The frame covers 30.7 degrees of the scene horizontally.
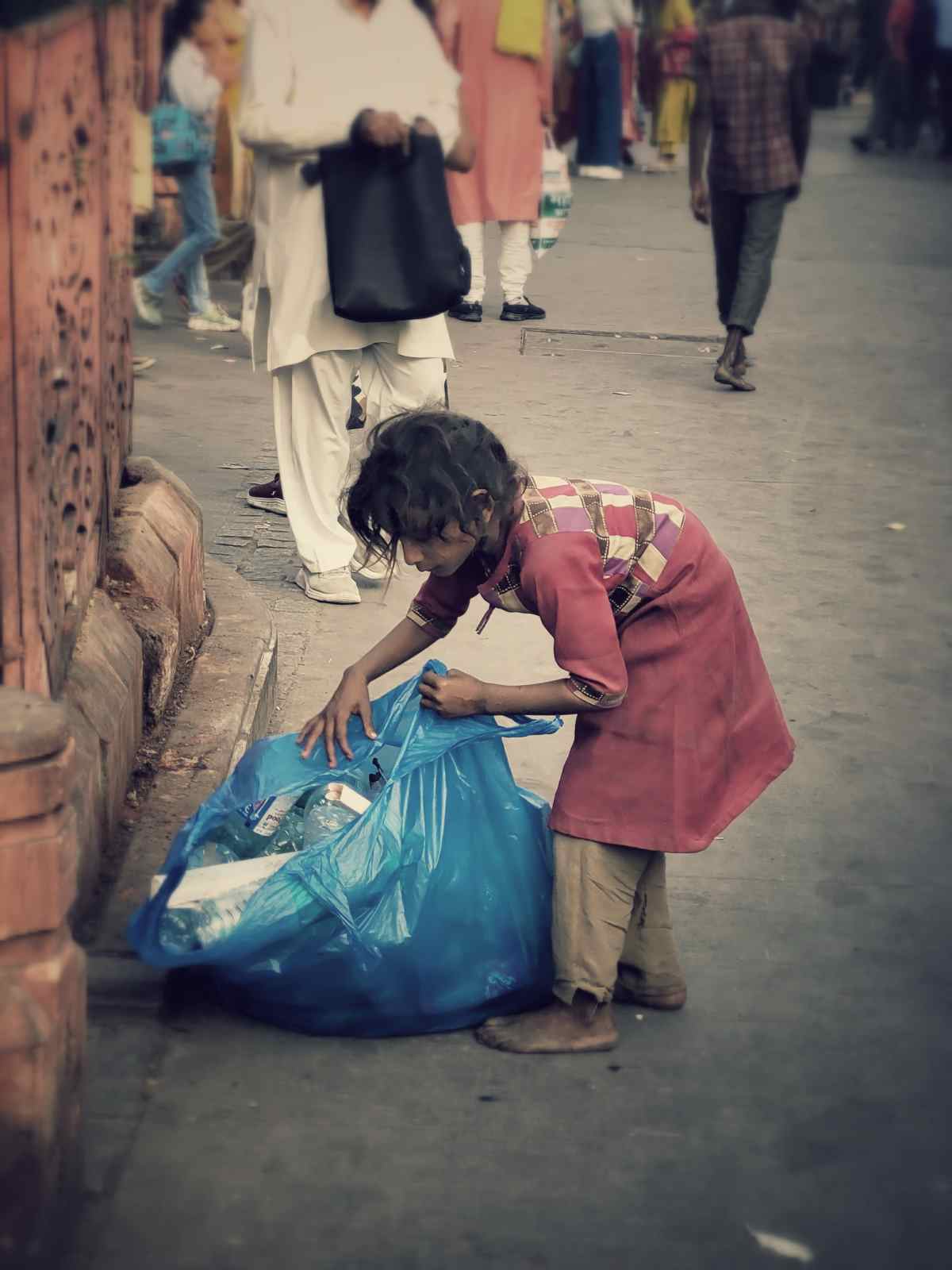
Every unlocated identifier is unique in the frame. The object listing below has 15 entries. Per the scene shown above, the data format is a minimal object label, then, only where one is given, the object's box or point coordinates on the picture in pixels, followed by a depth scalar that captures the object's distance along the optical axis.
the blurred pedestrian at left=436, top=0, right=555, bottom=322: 9.02
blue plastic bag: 2.78
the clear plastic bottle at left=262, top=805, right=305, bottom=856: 3.04
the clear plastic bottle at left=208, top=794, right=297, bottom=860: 3.02
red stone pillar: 2.08
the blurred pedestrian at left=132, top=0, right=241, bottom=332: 8.41
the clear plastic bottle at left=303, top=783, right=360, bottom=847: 3.00
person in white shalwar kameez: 4.68
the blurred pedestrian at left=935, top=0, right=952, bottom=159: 17.11
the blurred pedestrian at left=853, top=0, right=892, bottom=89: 23.09
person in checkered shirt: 7.71
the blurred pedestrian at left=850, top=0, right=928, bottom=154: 17.62
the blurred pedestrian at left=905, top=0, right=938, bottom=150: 17.36
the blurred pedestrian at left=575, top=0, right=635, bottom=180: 13.80
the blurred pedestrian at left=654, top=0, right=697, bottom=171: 15.63
